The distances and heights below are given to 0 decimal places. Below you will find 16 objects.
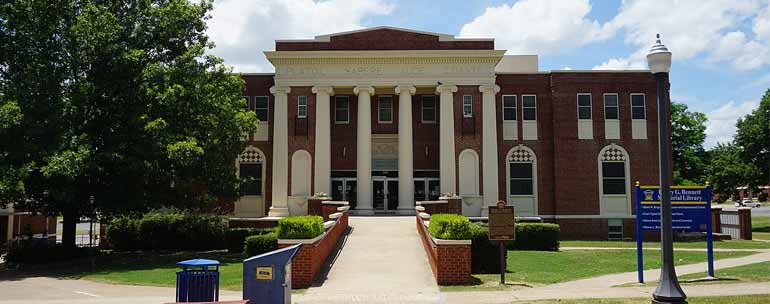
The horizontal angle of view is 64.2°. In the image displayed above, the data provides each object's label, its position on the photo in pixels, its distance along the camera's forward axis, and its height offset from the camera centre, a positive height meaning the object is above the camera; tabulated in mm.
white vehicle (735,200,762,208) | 85112 -1142
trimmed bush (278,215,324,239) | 15625 -820
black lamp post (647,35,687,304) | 10242 +69
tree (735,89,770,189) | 44500 +3853
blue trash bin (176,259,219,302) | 10766 -1556
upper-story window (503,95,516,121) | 36531 +5179
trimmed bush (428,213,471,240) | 15273 -809
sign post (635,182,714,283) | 15852 -334
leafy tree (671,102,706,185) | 63219 +5663
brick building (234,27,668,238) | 34938 +3656
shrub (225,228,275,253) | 26516 -1758
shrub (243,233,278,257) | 20625 -1614
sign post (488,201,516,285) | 15516 -699
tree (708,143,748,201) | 44938 +1743
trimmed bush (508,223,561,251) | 24891 -1607
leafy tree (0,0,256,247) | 21500 +3465
